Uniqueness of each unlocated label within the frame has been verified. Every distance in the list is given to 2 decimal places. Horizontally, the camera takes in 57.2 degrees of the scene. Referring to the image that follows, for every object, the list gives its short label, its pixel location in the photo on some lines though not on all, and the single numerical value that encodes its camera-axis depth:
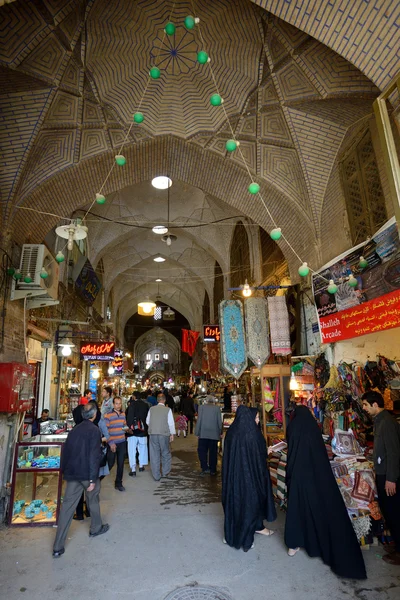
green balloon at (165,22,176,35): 3.69
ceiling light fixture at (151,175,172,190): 10.63
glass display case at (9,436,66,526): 4.40
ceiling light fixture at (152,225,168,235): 13.54
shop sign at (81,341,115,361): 11.94
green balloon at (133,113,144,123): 4.30
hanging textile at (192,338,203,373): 18.33
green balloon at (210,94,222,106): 3.88
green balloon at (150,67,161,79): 4.04
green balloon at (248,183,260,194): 4.27
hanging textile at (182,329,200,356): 16.91
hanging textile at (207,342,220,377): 14.27
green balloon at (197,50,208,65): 3.76
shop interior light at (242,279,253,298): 7.32
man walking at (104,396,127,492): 5.59
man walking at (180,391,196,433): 11.81
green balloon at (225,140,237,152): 4.10
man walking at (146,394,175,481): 6.32
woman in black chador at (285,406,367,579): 3.15
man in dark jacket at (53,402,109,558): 3.59
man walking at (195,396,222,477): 6.59
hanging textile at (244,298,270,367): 7.65
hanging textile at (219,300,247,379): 7.54
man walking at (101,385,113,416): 7.57
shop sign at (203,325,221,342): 12.80
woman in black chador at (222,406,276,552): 3.55
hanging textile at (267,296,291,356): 7.52
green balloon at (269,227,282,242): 4.68
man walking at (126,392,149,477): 6.87
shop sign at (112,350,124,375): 18.84
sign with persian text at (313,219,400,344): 4.68
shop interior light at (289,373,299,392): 7.29
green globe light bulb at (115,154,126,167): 4.60
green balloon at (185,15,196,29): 3.51
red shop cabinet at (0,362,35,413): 4.72
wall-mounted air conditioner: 5.89
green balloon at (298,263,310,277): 5.21
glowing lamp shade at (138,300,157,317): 14.52
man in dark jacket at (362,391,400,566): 3.53
